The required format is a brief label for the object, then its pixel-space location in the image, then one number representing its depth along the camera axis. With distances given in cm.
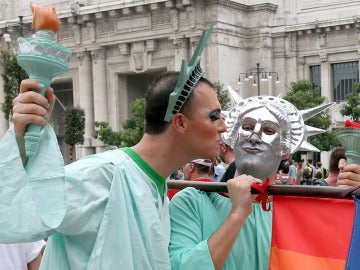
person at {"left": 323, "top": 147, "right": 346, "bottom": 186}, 725
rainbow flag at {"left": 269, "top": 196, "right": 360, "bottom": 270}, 329
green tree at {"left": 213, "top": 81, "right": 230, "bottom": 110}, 3331
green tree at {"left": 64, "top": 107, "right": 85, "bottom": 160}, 3950
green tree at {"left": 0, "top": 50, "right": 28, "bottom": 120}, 2791
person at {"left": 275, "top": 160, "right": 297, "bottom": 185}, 446
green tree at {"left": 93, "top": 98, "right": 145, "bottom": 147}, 3619
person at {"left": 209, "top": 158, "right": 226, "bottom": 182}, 977
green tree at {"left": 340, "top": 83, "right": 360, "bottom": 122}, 3189
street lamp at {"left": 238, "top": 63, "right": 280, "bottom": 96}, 3891
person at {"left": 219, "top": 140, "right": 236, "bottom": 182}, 686
